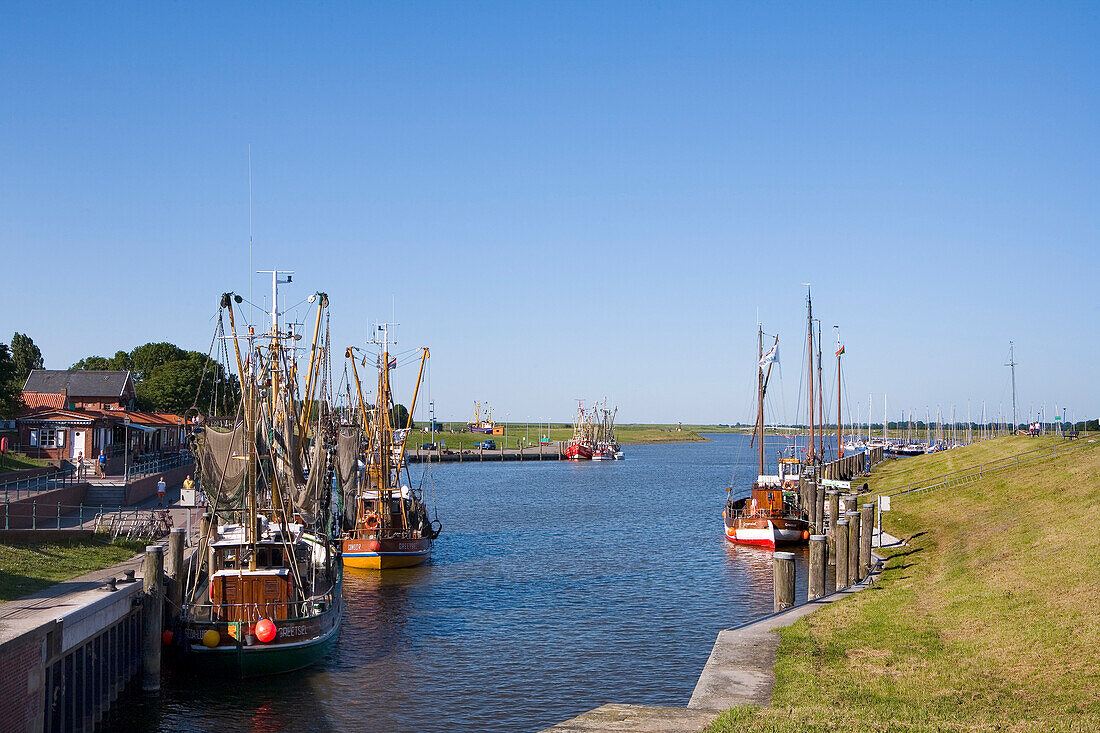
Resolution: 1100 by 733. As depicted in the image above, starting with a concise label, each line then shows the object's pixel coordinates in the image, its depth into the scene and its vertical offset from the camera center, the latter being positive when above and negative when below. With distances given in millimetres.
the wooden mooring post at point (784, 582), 31906 -5211
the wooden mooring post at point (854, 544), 37156 -4592
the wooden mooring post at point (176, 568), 30500 -4665
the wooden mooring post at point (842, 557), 36188 -4977
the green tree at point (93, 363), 153875 +10022
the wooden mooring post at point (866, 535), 38531 -4426
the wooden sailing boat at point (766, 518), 58719 -5847
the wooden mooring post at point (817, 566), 34550 -5079
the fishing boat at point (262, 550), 29469 -4364
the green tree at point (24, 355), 141250 +10648
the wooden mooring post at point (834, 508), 50200 -4429
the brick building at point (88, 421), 71438 +399
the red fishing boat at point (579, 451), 184000 -5009
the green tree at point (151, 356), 138750 +9900
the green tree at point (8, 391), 69500 +2564
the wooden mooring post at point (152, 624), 27828 -5725
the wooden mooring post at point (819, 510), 55906 -5151
